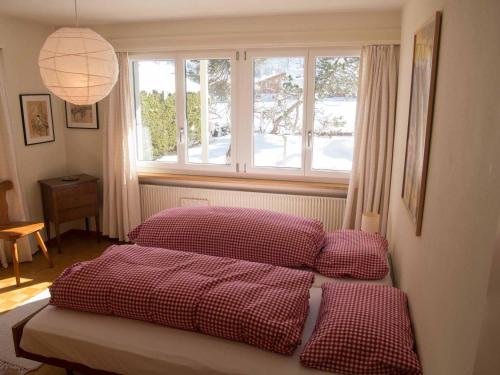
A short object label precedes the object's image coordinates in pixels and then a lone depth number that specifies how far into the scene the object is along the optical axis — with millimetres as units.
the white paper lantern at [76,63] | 2035
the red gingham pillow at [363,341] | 1562
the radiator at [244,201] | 3693
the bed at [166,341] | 1710
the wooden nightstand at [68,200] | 3881
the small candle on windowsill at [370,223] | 3053
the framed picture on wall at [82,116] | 4262
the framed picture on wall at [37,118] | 3877
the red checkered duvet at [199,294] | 1776
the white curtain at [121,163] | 3994
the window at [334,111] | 3557
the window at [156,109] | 4078
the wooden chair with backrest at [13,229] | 3330
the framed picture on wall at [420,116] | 1604
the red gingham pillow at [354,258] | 2377
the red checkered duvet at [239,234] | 2588
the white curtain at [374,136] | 3309
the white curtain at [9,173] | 3542
